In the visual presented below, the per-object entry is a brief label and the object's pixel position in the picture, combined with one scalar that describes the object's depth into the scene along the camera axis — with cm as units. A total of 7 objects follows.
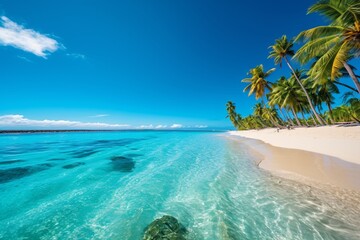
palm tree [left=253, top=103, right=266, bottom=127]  5802
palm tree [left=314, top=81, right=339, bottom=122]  2661
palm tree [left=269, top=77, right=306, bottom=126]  2894
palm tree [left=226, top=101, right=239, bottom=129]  7356
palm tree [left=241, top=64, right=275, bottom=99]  3284
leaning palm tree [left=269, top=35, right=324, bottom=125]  2606
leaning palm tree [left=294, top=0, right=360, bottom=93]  924
